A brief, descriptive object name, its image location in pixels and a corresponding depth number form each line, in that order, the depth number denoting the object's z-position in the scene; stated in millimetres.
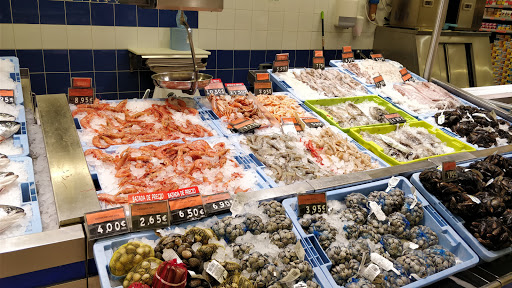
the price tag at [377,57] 5052
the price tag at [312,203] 2004
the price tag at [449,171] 2402
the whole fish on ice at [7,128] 2221
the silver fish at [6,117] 2357
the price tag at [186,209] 1780
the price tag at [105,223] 1616
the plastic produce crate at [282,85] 3948
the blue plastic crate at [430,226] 1810
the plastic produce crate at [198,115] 2764
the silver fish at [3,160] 1976
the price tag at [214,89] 3436
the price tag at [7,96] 2586
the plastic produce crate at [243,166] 2174
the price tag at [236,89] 3533
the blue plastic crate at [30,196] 1636
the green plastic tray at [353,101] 3490
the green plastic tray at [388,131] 2881
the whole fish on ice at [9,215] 1583
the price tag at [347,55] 4887
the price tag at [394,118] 3549
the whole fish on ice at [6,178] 1819
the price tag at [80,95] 2934
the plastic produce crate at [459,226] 2066
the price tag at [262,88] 3789
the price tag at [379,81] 4309
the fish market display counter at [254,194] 1596
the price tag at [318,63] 4562
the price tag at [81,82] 2947
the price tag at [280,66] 4273
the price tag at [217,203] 1879
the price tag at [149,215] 1684
